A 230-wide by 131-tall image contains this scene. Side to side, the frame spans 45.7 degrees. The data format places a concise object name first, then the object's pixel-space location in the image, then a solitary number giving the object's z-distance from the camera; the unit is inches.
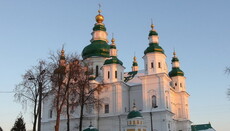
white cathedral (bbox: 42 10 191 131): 1353.3
